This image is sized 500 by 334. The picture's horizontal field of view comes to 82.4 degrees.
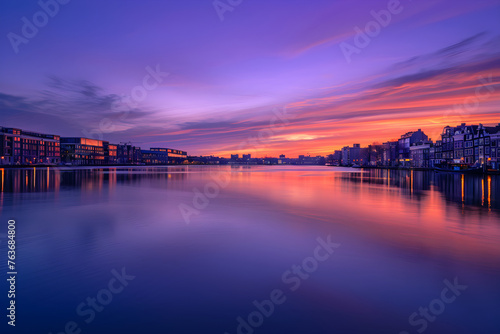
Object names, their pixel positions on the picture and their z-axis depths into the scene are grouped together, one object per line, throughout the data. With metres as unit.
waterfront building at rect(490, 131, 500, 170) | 86.93
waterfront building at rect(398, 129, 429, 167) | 170.62
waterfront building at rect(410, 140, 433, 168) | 146.25
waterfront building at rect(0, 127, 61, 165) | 155.62
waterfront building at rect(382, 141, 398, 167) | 189.12
